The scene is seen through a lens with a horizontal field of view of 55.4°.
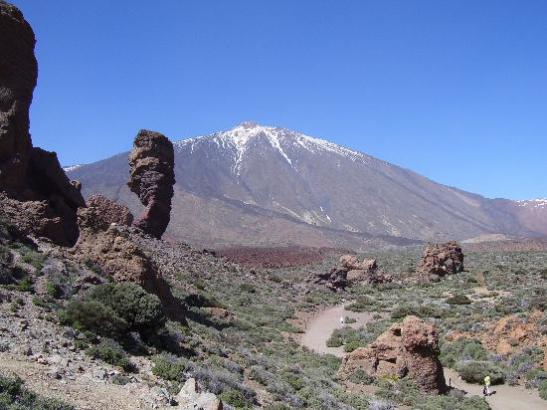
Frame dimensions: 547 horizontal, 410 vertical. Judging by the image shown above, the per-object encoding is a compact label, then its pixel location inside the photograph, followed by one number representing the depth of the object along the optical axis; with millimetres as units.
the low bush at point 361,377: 15631
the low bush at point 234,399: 10398
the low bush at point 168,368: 10328
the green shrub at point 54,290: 12703
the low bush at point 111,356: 10084
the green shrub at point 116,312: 11281
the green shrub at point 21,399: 6742
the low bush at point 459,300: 27953
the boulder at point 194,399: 8031
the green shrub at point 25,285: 12233
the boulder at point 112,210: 28825
